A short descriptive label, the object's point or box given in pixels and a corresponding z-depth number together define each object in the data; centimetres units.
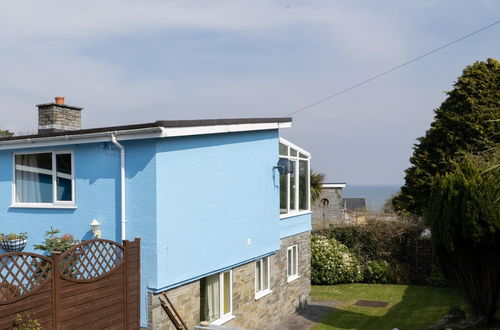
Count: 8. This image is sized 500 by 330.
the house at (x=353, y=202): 5542
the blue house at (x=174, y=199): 1050
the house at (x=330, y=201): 3888
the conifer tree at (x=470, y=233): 1170
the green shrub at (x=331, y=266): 2262
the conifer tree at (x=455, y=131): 2453
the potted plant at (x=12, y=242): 1169
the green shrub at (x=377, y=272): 2250
